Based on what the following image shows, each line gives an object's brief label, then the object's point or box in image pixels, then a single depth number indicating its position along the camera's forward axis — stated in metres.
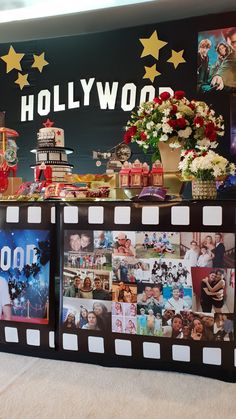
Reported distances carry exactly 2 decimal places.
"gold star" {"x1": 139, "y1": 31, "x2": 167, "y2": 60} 3.84
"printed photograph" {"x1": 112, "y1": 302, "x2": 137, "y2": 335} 2.03
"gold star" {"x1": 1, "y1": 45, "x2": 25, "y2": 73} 4.27
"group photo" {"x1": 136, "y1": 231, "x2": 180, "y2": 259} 1.98
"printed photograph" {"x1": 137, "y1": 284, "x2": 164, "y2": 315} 2.01
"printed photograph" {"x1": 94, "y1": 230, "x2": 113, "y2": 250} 2.08
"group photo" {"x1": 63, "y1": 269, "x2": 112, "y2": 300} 2.08
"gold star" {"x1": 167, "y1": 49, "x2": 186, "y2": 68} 3.77
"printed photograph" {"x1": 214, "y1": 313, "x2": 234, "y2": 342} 1.92
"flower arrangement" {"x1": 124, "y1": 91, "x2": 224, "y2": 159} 2.29
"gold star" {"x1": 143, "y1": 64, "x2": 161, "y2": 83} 3.87
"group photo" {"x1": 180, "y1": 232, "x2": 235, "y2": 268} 1.92
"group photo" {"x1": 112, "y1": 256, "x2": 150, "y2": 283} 2.03
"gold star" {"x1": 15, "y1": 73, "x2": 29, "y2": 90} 4.26
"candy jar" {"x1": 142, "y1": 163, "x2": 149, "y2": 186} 2.29
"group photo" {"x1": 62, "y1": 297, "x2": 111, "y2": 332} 2.07
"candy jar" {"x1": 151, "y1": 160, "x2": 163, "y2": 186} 2.28
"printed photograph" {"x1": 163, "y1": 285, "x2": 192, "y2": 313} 1.97
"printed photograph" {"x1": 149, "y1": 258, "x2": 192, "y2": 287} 1.97
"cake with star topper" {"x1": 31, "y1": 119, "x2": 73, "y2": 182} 2.62
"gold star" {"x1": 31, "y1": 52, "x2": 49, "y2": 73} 4.19
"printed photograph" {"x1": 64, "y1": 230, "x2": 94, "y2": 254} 2.12
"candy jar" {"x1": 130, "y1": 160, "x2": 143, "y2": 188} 2.27
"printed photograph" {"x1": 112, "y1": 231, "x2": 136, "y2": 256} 2.05
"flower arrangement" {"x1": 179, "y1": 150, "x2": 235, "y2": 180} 2.01
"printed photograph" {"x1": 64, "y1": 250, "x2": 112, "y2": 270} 2.09
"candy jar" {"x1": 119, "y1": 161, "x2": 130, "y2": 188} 2.29
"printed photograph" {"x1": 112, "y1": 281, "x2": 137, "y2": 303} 2.04
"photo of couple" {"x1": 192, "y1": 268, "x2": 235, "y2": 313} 1.92
